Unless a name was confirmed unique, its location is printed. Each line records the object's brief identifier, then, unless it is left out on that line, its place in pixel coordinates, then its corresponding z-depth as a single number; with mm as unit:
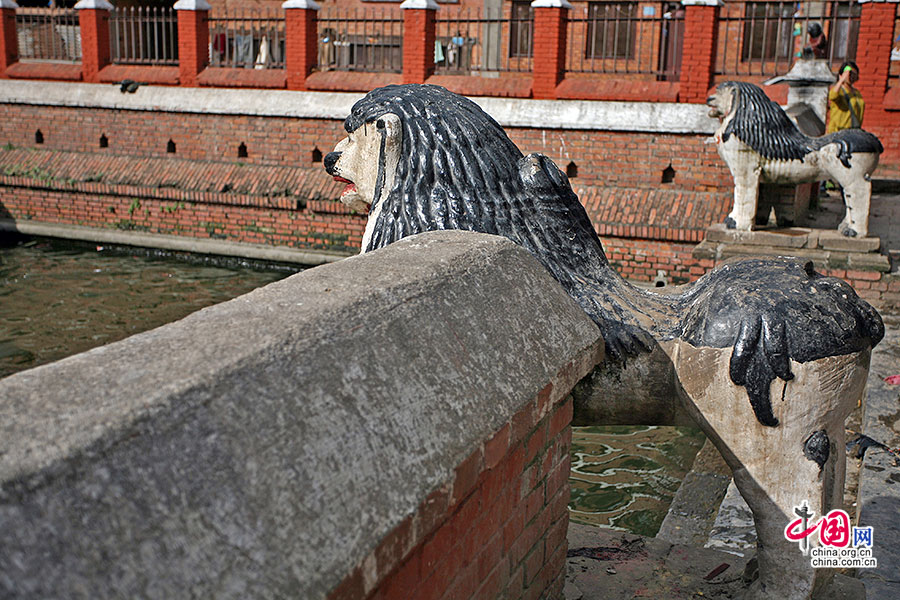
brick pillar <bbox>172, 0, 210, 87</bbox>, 14148
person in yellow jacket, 11359
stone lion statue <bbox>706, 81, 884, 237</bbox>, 8969
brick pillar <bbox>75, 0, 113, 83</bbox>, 14781
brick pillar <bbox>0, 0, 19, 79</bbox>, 15531
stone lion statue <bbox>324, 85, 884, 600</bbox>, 2715
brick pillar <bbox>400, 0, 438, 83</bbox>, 12930
